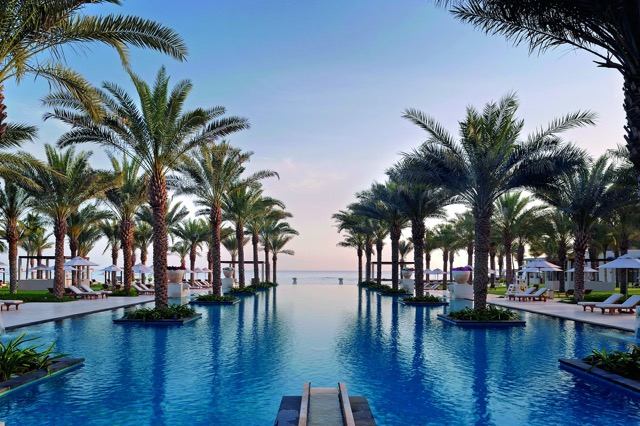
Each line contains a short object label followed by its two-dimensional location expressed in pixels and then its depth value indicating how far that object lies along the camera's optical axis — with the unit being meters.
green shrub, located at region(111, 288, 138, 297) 32.78
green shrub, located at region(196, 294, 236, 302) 27.42
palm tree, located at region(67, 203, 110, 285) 36.25
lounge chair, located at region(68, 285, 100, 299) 29.23
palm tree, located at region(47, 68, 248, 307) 18.06
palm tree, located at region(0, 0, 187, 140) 9.95
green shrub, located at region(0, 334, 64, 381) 9.07
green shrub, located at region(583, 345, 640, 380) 9.47
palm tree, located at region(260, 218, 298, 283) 53.12
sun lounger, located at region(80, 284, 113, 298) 30.16
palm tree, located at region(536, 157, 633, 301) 25.33
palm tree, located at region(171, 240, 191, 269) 60.50
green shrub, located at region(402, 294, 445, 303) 27.39
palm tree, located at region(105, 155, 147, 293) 31.81
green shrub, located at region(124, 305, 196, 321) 18.14
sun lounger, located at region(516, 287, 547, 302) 29.34
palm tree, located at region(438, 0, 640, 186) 8.48
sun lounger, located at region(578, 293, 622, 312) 21.92
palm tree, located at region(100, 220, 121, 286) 46.83
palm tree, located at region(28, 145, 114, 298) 27.12
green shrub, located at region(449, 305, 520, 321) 18.45
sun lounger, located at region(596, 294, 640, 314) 21.25
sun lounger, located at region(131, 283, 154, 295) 34.84
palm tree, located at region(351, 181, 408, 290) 34.17
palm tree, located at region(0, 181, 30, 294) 31.83
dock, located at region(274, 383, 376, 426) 6.65
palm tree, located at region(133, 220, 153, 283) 48.05
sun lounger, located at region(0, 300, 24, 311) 20.90
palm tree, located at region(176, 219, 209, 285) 52.50
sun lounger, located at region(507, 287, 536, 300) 29.86
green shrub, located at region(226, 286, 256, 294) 35.97
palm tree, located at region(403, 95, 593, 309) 18.47
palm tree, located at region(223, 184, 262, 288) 36.97
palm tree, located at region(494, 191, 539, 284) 36.56
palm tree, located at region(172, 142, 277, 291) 27.67
